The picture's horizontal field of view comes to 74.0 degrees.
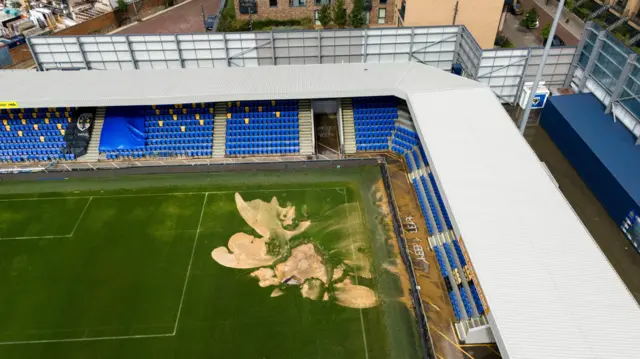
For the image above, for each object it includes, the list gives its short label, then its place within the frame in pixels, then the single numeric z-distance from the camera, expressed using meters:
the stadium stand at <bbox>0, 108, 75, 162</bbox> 35.91
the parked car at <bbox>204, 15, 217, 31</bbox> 54.12
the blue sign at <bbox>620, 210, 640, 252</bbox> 25.56
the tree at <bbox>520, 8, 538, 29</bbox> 51.59
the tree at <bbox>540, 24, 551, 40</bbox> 48.50
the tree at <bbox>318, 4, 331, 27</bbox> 49.66
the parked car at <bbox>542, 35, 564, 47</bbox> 46.40
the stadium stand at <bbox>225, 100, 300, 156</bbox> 35.91
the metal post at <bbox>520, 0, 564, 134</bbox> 25.75
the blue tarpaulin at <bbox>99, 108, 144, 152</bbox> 35.72
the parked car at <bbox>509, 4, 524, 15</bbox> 56.53
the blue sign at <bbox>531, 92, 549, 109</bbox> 34.59
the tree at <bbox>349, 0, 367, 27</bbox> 47.97
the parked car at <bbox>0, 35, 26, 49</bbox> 47.01
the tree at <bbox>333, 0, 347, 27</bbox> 48.62
